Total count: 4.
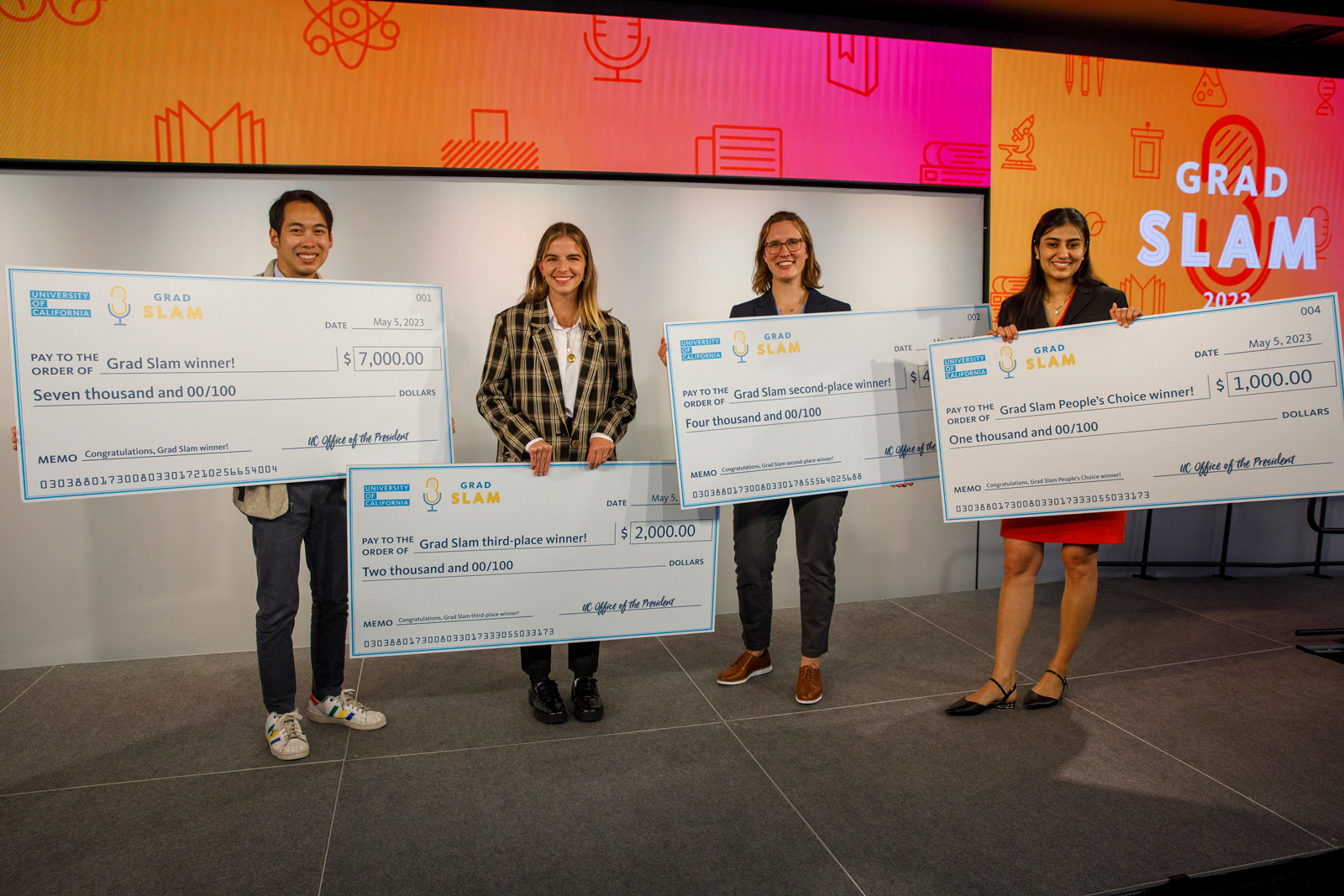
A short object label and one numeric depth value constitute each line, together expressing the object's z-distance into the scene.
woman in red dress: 2.33
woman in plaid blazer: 2.26
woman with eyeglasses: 2.51
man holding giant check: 1.97
